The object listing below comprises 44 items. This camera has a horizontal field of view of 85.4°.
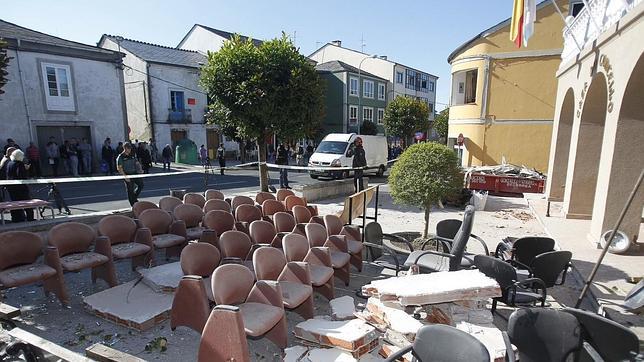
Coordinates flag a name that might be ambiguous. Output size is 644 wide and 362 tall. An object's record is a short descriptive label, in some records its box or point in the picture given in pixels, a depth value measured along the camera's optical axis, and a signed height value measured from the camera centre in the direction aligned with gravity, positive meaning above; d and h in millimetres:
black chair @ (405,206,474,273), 4375 -1650
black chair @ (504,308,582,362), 2719 -1576
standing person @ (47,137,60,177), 16484 -1124
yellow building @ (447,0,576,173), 16703 +1949
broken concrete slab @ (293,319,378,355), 3418 -2062
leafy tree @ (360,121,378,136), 34625 +444
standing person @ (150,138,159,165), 23625 -1322
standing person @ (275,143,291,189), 13227 -1072
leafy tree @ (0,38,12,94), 9486 +1941
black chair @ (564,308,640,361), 2545 -1521
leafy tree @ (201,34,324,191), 8492 +1111
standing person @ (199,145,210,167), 23450 -1521
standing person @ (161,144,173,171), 20422 -1325
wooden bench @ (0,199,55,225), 6352 -1373
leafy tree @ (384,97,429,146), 31625 +1422
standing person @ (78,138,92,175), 17609 -1211
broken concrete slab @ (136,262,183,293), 4676 -2013
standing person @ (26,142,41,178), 15375 -1014
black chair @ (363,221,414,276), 5922 -1813
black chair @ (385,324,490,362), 2282 -1439
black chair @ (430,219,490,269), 5945 -1638
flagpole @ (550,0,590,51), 8711 +2385
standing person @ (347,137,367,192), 11430 -1012
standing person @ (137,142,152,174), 16516 -1120
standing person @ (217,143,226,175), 18844 -1281
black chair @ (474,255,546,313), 4012 -1716
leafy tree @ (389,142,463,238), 6805 -845
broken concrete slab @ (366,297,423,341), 3502 -1945
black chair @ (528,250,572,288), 4273 -1636
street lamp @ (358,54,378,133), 35000 +3990
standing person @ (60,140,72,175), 16781 -1149
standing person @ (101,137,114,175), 17812 -1210
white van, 16750 -1062
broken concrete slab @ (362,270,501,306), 3629 -1670
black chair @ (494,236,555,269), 4848 -1590
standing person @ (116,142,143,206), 8412 -838
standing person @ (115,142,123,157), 18852 -855
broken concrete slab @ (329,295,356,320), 4105 -2162
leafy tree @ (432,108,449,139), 36531 +803
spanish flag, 9167 +2977
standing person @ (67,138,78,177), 16797 -1141
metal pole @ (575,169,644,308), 3924 -1329
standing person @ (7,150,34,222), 7016 -933
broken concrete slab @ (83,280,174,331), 4094 -2143
